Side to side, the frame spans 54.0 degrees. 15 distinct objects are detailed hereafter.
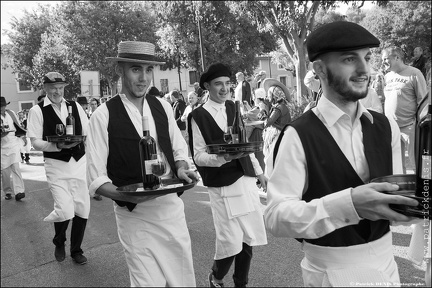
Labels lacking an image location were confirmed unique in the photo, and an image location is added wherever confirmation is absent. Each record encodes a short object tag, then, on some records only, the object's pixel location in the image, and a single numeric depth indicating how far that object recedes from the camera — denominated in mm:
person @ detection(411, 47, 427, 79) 8516
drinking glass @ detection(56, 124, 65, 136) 5879
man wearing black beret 4051
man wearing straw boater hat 3025
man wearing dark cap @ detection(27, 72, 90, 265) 5527
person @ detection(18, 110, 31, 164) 17097
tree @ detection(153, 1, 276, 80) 31547
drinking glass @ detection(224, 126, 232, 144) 4273
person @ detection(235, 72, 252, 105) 13281
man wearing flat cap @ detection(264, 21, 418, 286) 1887
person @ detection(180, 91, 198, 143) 12875
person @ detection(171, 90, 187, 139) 14562
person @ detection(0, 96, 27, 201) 10031
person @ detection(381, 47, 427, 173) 6555
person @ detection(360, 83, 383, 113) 6418
